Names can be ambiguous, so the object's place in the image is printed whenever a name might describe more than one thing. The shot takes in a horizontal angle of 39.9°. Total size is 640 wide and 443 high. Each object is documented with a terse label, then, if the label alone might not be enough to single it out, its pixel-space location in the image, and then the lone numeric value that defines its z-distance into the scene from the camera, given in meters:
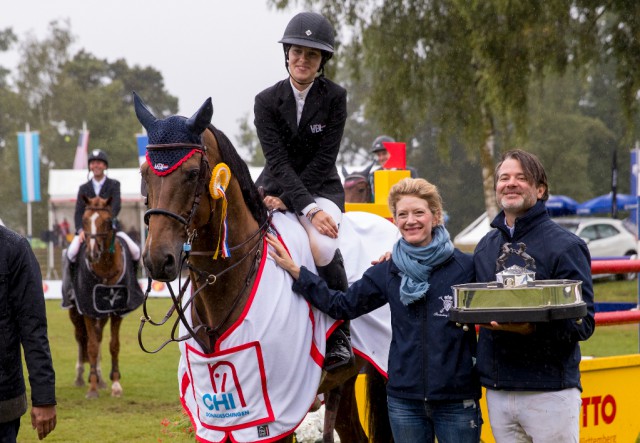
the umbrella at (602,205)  33.59
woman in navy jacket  4.00
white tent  30.44
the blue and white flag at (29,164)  31.53
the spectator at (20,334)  3.90
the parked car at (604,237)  27.84
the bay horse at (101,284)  10.68
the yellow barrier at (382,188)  7.55
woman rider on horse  4.86
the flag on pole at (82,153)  33.94
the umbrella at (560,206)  30.97
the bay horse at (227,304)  4.08
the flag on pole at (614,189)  26.59
